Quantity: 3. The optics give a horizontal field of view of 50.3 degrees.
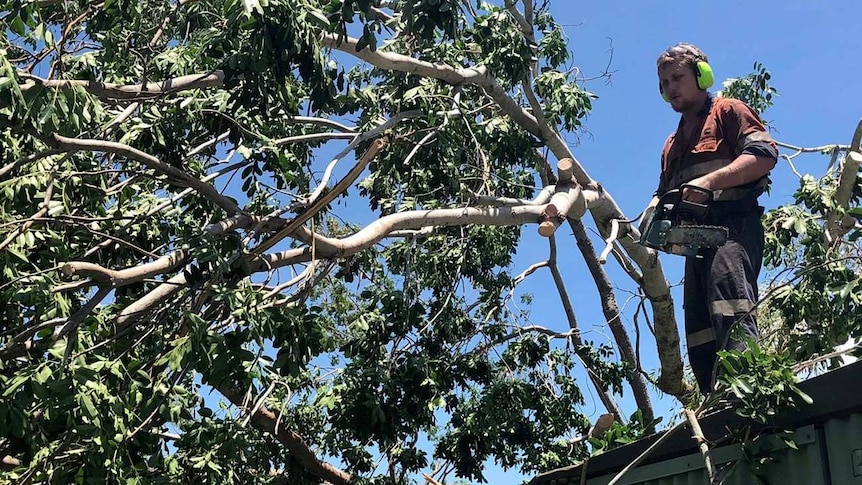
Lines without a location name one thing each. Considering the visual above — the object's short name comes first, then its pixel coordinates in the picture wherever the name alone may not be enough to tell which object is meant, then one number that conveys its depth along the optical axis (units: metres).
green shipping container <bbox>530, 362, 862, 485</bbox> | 3.21
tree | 5.02
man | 4.86
